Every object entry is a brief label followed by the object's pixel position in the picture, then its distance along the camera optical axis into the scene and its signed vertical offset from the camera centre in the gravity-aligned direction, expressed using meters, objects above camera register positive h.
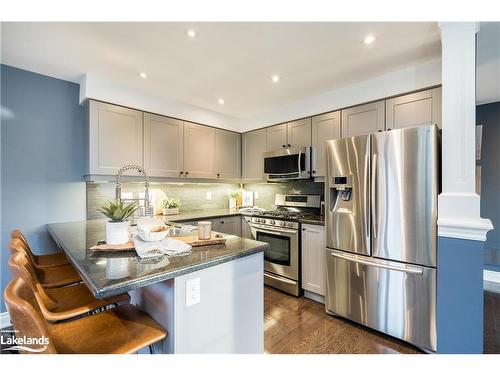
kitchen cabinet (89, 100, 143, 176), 2.50 +0.54
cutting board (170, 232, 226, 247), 1.46 -0.35
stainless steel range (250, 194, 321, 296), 2.82 -0.67
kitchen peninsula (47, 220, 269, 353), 1.02 -0.52
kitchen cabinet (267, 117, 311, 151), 3.11 +0.72
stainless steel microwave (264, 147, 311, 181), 3.00 +0.30
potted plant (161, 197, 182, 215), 3.24 -0.28
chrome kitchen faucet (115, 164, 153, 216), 1.48 -0.12
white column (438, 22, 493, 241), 1.59 +0.36
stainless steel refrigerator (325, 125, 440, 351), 1.80 -0.39
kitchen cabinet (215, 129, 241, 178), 3.68 +0.52
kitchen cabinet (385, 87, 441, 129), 2.14 +0.74
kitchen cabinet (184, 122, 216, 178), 3.31 +0.52
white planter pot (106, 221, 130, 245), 1.42 -0.29
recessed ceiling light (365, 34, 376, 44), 1.81 +1.16
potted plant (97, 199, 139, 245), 1.42 -0.23
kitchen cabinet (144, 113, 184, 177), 2.91 +0.53
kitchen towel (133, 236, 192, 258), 1.24 -0.35
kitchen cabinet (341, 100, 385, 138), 2.47 +0.74
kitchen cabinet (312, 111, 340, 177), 2.82 +0.64
